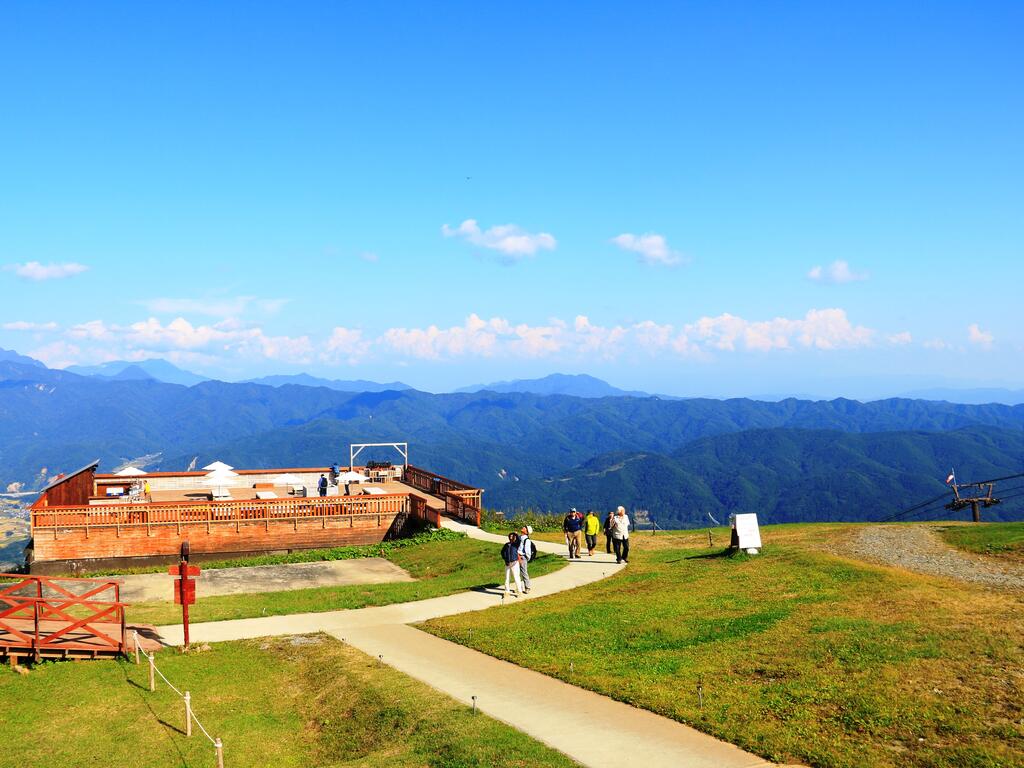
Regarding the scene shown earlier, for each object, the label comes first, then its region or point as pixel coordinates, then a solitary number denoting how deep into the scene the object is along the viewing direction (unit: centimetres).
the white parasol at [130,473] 4227
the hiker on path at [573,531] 2667
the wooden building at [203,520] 3067
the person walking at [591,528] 2702
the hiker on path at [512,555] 2164
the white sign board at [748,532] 2398
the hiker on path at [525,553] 2183
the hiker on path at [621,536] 2525
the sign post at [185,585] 1691
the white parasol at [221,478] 4253
